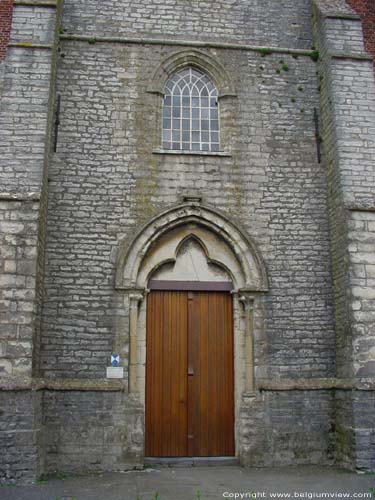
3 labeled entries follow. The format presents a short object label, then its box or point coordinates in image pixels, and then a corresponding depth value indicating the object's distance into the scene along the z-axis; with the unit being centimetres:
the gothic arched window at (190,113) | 1026
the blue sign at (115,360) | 894
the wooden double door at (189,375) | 921
